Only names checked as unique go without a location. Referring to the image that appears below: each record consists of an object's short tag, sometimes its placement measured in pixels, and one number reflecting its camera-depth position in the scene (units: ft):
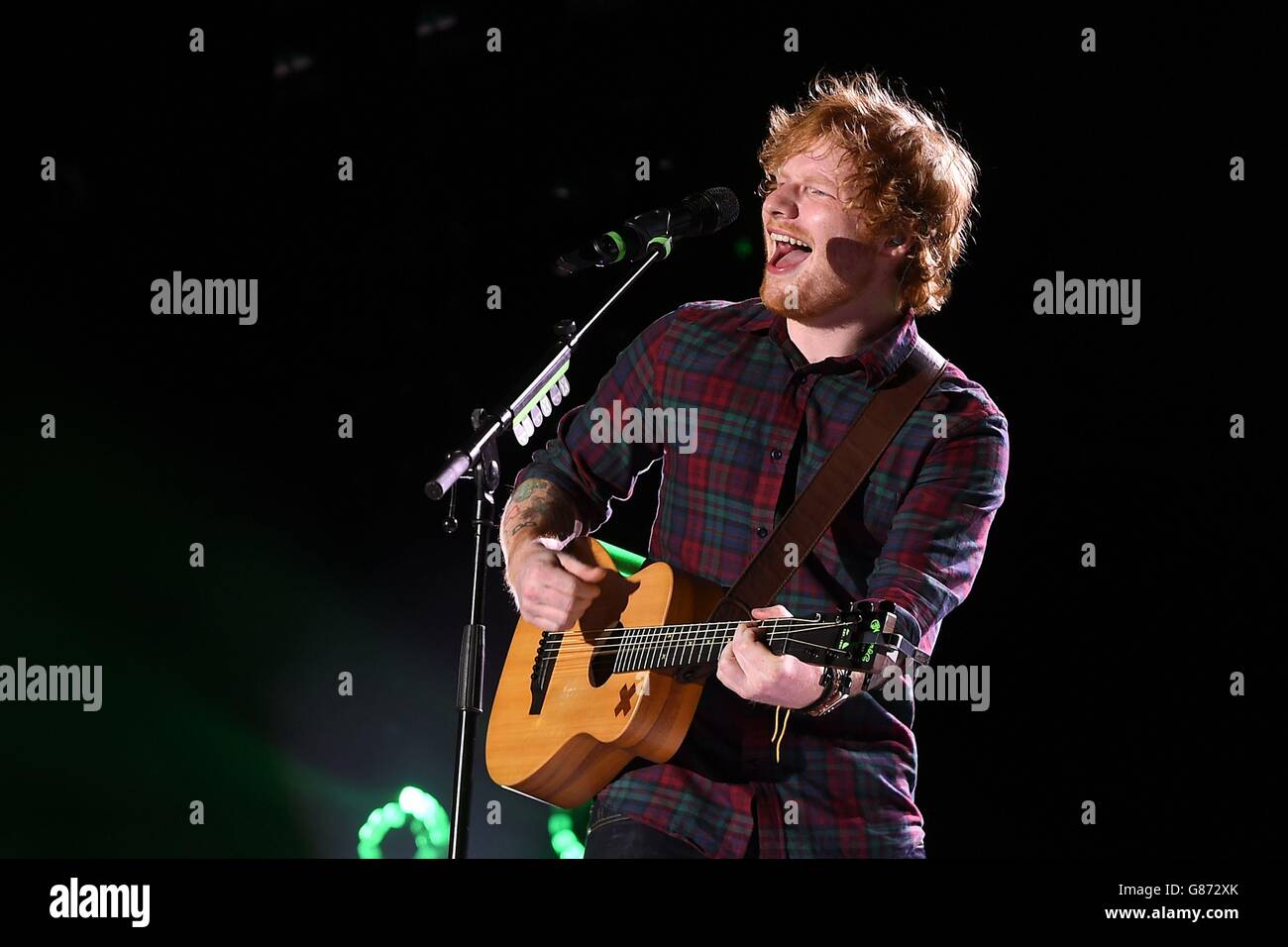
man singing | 8.85
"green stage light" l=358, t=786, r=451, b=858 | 14.79
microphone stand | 9.30
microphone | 9.99
